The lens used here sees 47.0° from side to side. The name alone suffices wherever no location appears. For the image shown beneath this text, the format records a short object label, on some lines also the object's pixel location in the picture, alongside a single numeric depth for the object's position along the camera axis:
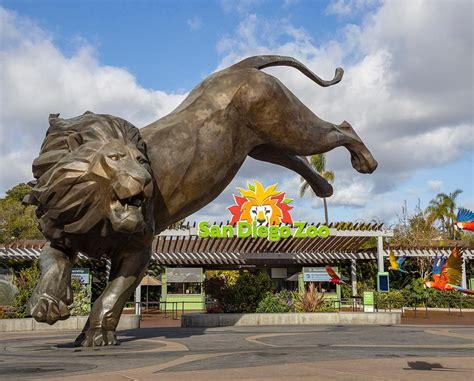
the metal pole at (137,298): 22.38
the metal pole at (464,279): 28.08
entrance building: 25.83
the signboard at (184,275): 28.55
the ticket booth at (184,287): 28.59
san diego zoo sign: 24.33
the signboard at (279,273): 33.91
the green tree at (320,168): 40.49
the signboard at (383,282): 23.47
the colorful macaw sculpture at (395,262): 26.08
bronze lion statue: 5.48
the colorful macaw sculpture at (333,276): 26.48
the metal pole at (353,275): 28.30
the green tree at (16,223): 39.22
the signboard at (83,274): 20.35
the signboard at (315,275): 27.70
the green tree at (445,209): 44.75
